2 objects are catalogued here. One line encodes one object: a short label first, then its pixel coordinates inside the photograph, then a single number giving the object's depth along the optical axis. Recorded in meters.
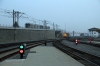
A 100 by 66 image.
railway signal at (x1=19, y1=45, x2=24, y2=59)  15.32
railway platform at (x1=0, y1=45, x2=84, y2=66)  11.73
